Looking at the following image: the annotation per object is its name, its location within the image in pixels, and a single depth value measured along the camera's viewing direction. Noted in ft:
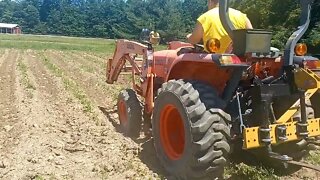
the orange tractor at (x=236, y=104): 8.94
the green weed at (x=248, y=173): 10.24
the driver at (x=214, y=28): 10.20
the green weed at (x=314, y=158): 11.51
